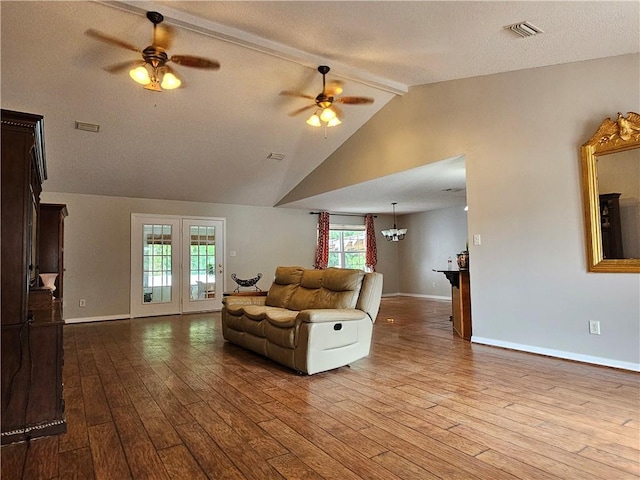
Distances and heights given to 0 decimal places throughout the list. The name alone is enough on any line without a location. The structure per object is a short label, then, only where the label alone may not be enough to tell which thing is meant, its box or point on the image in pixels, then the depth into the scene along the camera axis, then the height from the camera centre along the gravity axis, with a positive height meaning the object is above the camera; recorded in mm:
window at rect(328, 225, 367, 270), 10023 +305
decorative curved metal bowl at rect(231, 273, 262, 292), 6320 -369
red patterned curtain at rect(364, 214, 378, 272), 10000 +315
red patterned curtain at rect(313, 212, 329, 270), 9117 +392
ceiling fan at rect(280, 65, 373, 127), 4156 +1728
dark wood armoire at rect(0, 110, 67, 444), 2193 -379
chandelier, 8562 +509
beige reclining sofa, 3307 -575
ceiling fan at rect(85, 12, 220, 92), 3193 +1791
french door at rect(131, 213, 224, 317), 7129 -41
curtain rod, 9820 +1133
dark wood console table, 4793 -634
